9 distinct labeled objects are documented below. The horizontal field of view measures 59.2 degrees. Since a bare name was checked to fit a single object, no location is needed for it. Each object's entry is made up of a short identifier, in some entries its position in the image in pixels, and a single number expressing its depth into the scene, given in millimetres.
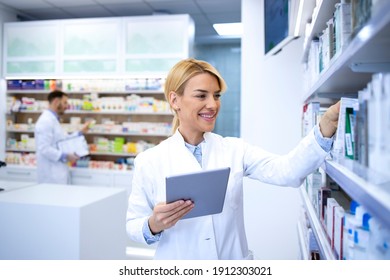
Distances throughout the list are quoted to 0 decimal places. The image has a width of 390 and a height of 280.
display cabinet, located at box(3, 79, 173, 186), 5309
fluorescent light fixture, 6099
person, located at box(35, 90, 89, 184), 4465
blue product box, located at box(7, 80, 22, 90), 5812
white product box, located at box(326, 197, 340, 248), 1500
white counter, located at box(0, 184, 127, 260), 2412
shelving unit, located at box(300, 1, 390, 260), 750
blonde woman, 1539
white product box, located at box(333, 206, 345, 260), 1315
